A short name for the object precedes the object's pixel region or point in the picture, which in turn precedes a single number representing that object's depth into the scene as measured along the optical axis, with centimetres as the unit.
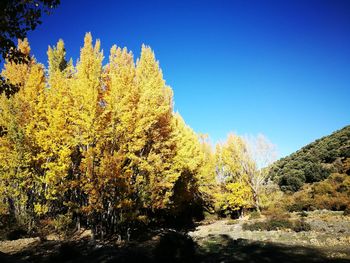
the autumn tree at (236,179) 2739
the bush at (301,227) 1658
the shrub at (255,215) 2448
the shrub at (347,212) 2013
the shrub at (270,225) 1823
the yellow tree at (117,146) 1158
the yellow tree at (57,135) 1180
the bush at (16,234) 1360
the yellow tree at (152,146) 1379
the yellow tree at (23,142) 1320
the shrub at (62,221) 1254
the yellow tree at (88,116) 1150
